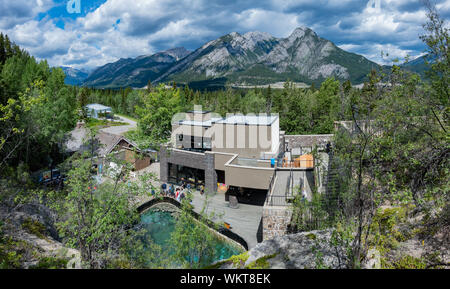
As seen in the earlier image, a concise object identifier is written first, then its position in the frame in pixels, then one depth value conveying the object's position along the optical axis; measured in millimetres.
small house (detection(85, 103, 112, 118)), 67888
